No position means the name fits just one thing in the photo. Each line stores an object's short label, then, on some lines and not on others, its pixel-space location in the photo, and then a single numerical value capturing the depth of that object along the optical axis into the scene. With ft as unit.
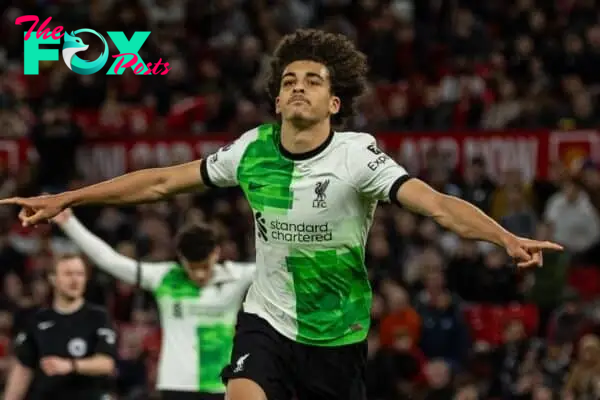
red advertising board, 99.66
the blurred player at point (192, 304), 64.90
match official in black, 63.46
